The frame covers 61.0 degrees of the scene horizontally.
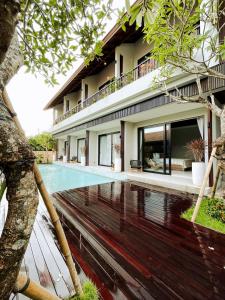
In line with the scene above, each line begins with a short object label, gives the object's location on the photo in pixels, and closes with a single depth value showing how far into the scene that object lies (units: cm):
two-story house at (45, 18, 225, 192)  687
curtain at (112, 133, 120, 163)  1255
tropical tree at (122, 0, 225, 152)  357
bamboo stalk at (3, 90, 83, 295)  139
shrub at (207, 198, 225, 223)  369
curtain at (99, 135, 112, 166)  1352
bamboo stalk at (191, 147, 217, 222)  359
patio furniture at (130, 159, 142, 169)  1004
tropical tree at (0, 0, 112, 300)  89
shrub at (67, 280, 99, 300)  172
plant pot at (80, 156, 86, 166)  1441
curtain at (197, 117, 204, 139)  723
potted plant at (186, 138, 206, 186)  598
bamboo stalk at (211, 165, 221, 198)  428
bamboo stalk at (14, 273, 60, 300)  116
